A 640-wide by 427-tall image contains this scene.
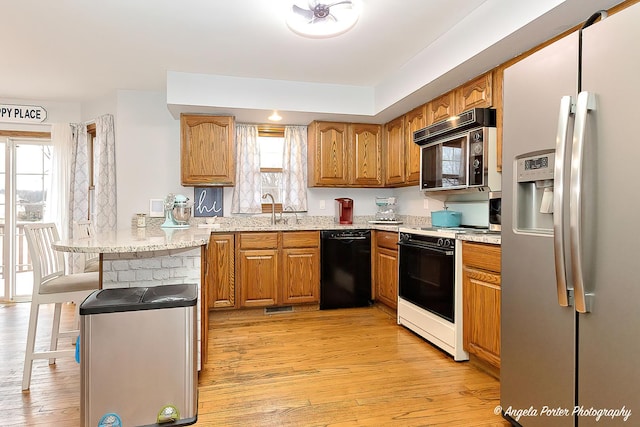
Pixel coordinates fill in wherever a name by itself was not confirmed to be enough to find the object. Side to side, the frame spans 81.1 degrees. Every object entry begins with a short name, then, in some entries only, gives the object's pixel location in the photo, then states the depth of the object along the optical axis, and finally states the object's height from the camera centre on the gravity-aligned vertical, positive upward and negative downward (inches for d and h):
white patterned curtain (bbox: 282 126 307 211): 175.0 +18.8
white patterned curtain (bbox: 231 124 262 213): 169.2 +18.3
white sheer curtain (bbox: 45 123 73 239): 170.2 +17.5
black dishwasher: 153.3 -23.2
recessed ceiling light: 153.9 +40.8
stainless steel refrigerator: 47.9 -2.5
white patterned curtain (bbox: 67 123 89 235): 170.6 +15.9
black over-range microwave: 106.0 +19.7
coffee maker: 174.0 +0.9
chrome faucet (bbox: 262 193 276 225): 166.3 +2.3
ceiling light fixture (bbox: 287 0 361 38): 87.1 +46.9
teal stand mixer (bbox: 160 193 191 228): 128.6 +0.3
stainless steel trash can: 65.2 -26.4
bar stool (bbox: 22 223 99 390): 87.7 -18.8
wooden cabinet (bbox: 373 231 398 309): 140.6 -21.9
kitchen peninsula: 78.4 -11.7
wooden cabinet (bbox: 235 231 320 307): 146.6 -22.2
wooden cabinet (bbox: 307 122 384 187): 165.6 +26.0
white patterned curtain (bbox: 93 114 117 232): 160.2 +11.8
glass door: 171.5 +5.6
